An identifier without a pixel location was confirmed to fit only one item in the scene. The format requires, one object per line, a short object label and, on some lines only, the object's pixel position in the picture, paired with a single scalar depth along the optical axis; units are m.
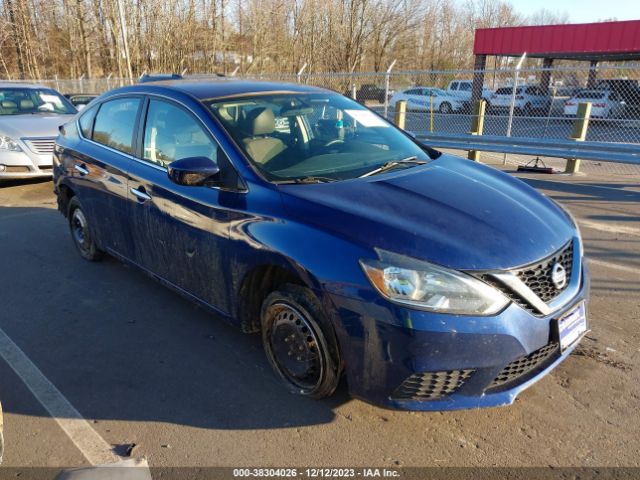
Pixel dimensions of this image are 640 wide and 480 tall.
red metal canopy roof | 22.88
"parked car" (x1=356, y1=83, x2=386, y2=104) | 17.73
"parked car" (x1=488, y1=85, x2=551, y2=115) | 17.97
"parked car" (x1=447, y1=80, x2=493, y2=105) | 22.45
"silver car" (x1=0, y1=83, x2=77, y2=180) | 8.35
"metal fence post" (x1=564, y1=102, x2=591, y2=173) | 9.77
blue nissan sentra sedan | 2.36
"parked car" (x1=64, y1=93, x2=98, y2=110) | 14.93
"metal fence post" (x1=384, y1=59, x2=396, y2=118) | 11.48
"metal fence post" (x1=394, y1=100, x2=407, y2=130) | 12.61
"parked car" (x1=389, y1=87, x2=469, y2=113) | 23.27
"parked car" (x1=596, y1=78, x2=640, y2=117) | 19.14
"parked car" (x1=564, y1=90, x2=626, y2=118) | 16.83
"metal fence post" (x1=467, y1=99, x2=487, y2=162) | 10.69
